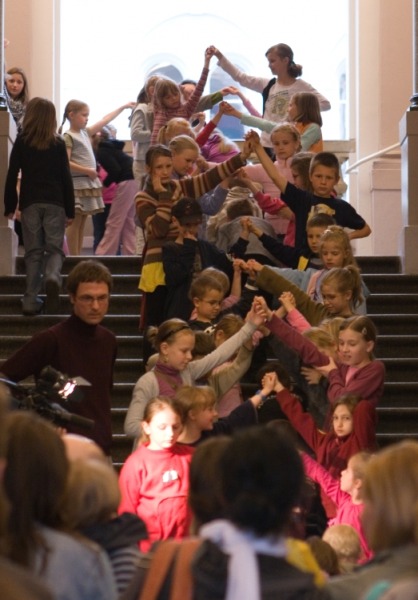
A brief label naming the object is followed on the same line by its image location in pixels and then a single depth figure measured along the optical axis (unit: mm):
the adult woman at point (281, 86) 13422
